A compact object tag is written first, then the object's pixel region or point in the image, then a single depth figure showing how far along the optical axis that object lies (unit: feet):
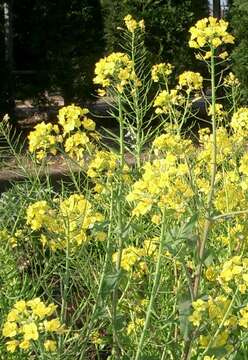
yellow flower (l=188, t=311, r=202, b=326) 4.62
